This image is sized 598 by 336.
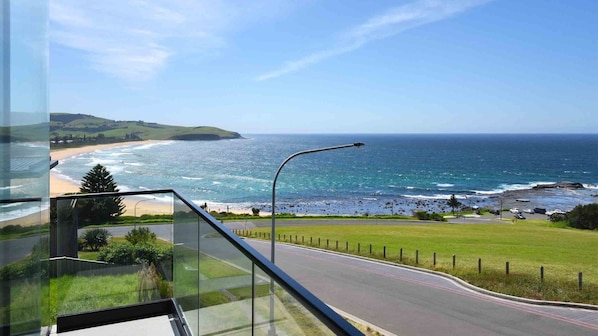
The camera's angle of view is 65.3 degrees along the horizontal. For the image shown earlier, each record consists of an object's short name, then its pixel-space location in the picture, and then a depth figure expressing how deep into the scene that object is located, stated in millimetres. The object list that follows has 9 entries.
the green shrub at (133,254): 4668
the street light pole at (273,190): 17297
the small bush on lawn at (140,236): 4762
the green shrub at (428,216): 61422
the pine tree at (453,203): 71812
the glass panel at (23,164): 2322
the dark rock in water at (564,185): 93250
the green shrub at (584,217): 56156
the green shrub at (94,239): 4656
